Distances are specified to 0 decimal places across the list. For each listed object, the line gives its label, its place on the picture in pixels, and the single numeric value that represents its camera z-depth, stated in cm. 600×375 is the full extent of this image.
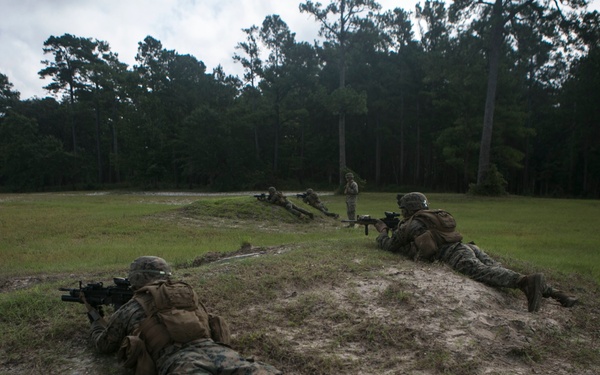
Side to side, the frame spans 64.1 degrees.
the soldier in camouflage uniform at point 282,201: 1970
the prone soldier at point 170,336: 371
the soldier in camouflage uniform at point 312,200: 2153
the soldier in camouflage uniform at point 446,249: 636
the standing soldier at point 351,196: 1762
